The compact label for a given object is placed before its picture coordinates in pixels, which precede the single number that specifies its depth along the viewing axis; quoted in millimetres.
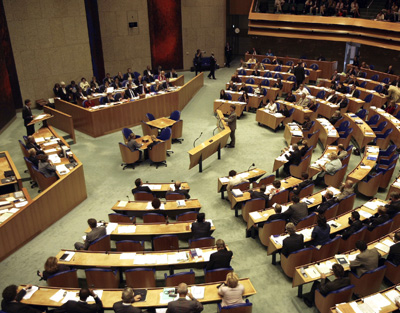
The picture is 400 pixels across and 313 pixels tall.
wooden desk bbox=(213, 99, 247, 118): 16047
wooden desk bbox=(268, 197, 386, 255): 7352
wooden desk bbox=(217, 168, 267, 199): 9953
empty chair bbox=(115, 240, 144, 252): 7250
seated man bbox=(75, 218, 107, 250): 7430
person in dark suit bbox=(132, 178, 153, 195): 9148
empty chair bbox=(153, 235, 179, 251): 7461
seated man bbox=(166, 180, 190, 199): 9211
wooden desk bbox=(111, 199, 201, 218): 8672
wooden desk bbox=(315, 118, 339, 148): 12266
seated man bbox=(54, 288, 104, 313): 5656
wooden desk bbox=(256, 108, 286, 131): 14500
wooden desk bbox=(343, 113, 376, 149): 12172
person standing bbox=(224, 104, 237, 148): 12984
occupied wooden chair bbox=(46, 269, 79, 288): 6492
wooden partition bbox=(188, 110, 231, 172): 11288
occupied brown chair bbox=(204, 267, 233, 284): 6520
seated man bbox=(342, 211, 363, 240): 7469
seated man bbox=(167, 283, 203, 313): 5543
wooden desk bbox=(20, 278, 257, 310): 5932
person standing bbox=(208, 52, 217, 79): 22027
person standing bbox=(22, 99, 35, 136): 12844
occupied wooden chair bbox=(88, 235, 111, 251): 7395
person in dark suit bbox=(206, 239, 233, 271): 6656
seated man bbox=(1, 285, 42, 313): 5637
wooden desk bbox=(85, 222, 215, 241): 7739
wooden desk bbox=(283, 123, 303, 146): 12492
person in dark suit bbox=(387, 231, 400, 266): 6652
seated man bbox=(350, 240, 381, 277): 6465
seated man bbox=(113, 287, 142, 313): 5508
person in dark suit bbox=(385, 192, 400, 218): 7988
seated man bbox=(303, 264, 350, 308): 5945
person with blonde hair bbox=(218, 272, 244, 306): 5824
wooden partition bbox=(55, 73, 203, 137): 14398
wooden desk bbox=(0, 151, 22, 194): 9641
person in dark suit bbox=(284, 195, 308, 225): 8016
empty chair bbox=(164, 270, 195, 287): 6355
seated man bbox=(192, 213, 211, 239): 7613
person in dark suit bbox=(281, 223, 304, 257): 7000
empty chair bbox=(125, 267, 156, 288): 6527
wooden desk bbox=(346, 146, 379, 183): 9768
